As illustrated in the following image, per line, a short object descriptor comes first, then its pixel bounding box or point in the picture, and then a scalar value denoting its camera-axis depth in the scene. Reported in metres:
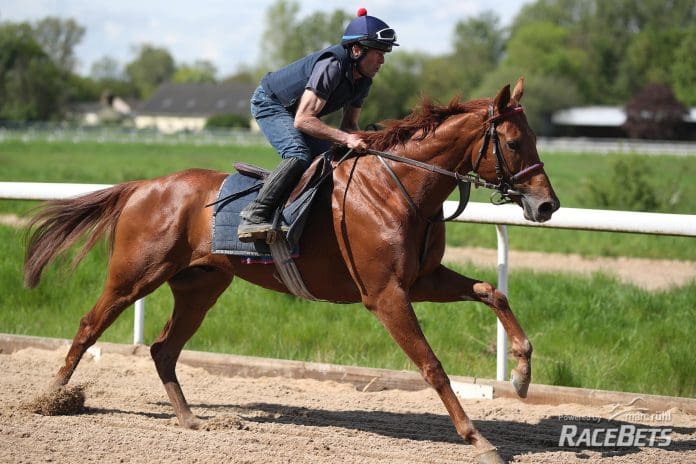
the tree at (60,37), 94.75
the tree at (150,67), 138.50
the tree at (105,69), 132.75
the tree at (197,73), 135.88
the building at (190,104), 93.44
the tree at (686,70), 72.56
